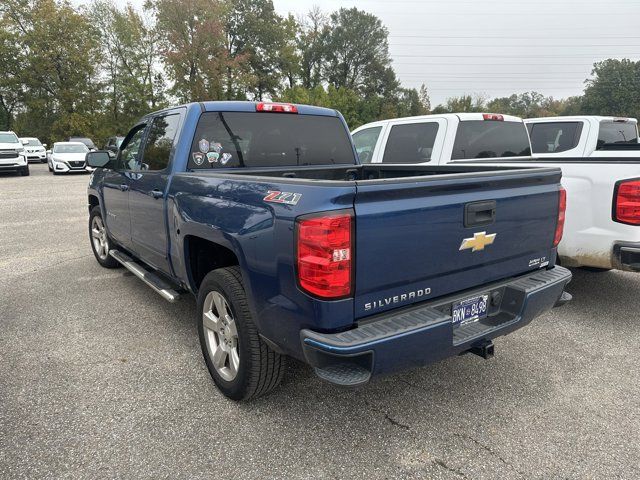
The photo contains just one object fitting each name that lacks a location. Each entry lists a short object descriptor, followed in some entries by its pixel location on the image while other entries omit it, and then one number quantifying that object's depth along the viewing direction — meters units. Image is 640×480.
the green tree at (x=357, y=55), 57.00
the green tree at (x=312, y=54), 56.34
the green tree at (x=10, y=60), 36.38
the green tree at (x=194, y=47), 36.03
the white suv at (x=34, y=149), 28.16
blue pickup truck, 2.04
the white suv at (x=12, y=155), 18.80
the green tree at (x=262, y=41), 48.94
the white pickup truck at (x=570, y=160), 3.74
